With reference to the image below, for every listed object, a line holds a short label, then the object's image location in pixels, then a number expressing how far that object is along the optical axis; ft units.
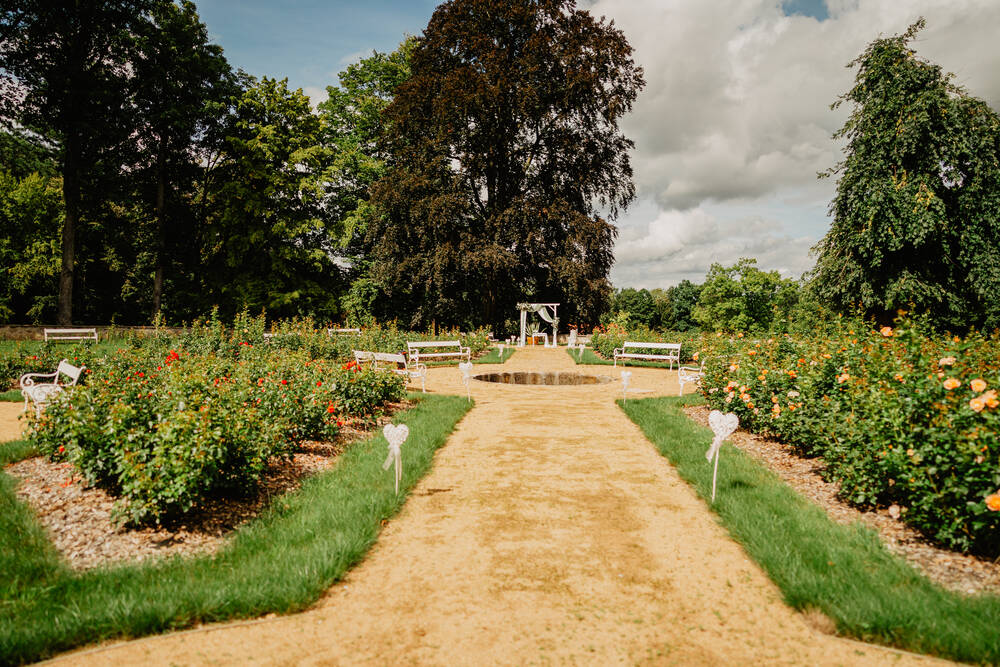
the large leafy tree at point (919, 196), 52.60
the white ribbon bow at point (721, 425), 15.43
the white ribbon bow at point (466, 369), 30.35
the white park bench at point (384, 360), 30.40
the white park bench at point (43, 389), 17.34
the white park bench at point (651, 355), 48.65
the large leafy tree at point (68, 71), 69.67
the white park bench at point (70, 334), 61.11
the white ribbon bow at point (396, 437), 14.92
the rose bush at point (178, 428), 12.19
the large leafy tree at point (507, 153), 73.36
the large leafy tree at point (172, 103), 84.69
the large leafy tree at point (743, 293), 183.01
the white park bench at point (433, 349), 46.06
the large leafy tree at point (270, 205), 88.43
